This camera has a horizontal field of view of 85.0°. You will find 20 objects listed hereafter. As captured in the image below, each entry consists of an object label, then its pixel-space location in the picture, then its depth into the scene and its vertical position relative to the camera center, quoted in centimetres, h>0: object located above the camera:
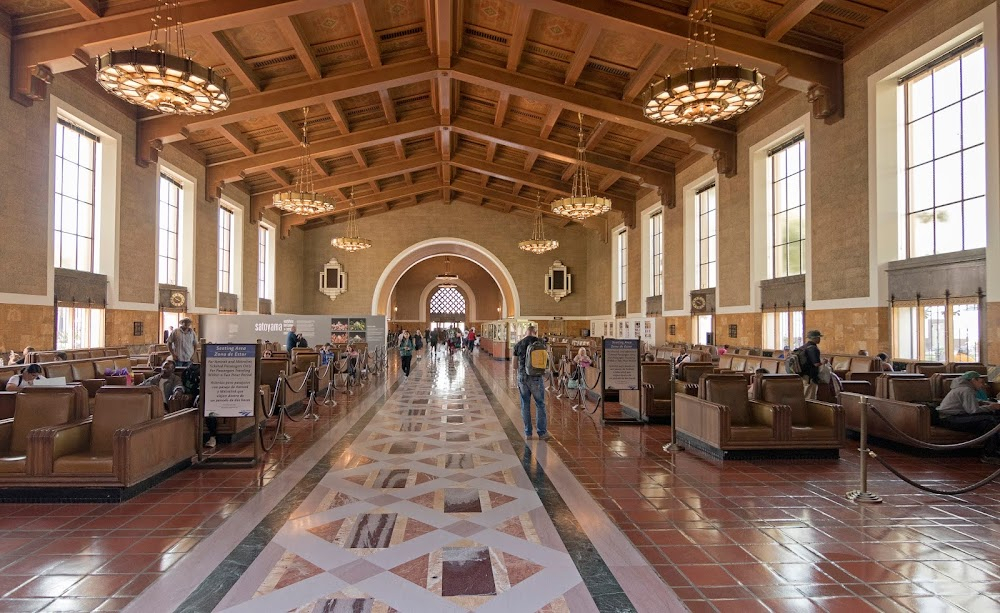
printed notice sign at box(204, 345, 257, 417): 558 -61
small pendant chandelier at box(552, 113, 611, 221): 1516 +329
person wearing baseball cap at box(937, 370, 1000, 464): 590 -95
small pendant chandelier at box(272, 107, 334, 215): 1515 +343
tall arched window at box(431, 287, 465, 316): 4178 +152
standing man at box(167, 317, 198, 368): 680 -29
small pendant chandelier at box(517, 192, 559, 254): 2217 +318
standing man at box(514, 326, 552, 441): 690 -80
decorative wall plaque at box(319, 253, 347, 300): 2662 +206
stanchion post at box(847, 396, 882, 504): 441 -132
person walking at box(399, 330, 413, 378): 1516 -85
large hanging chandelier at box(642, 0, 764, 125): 751 +339
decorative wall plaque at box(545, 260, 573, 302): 2709 +205
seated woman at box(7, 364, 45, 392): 628 -66
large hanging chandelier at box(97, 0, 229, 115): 674 +317
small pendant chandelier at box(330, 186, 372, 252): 2142 +312
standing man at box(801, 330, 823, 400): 713 -51
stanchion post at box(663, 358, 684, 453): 627 -124
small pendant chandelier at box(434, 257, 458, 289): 3969 +328
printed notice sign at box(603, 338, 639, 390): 802 -61
